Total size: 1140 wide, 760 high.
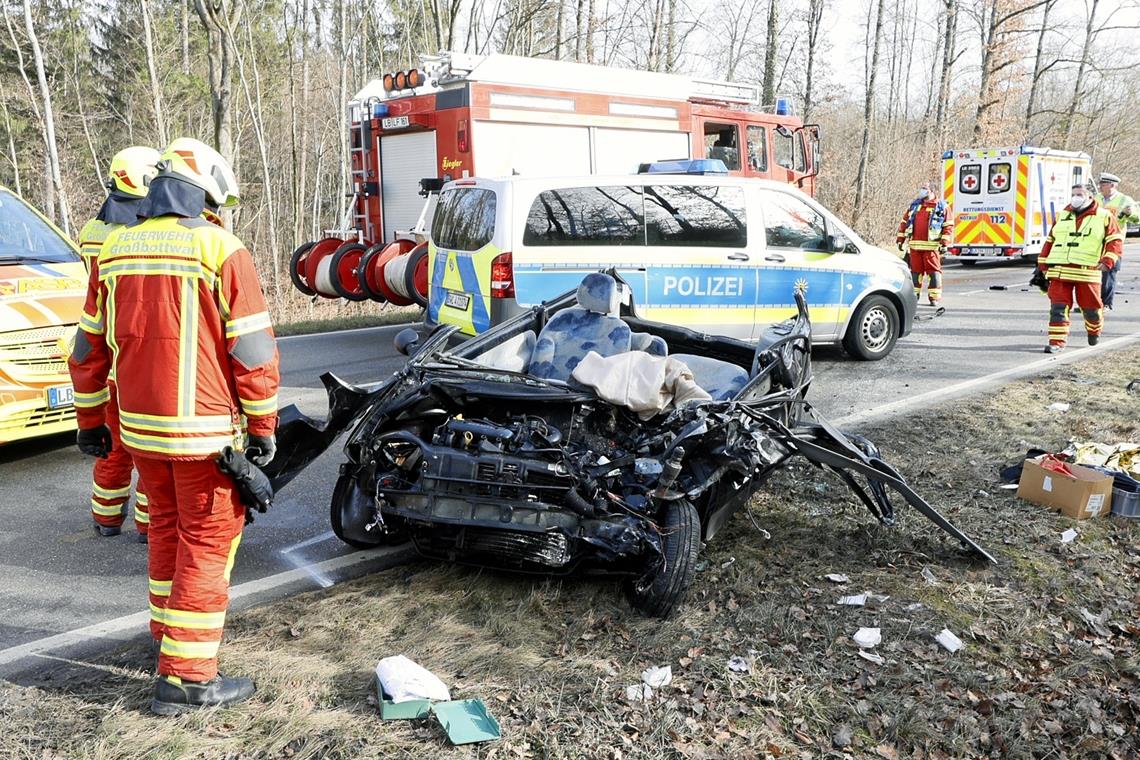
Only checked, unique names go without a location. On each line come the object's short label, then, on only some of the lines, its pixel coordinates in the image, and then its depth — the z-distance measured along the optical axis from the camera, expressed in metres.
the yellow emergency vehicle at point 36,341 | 5.59
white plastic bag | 3.16
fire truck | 10.55
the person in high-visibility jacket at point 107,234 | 4.67
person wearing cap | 11.68
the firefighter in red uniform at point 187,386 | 3.01
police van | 7.63
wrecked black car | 3.72
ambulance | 20.02
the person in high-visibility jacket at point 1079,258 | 9.55
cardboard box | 4.98
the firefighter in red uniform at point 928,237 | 13.03
